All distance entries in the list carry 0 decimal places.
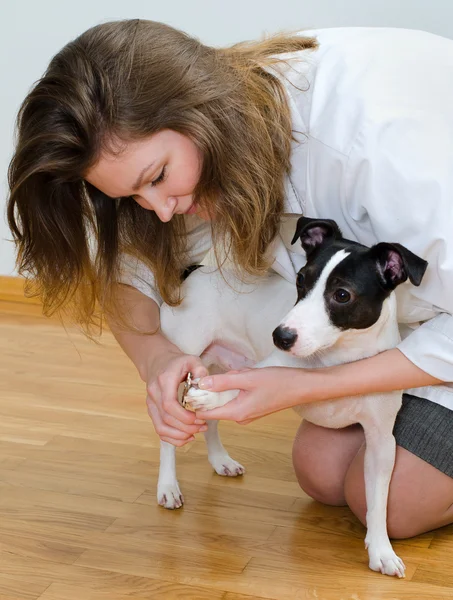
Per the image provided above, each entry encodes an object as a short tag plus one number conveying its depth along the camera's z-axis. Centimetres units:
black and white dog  155
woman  148
